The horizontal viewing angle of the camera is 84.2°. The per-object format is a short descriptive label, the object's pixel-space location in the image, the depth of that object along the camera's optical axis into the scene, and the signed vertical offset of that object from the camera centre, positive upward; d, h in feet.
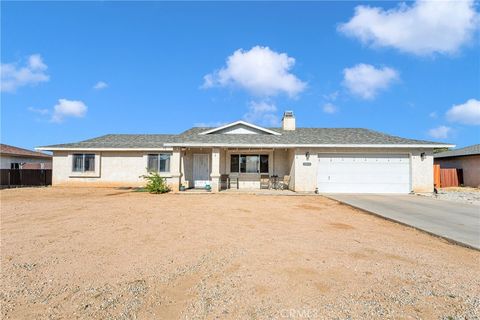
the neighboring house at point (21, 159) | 72.18 +3.42
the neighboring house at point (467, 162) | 68.13 +2.31
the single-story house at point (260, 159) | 49.93 +2.33
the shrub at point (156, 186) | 50.14 -3.03
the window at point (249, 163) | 57.21 +1.50
